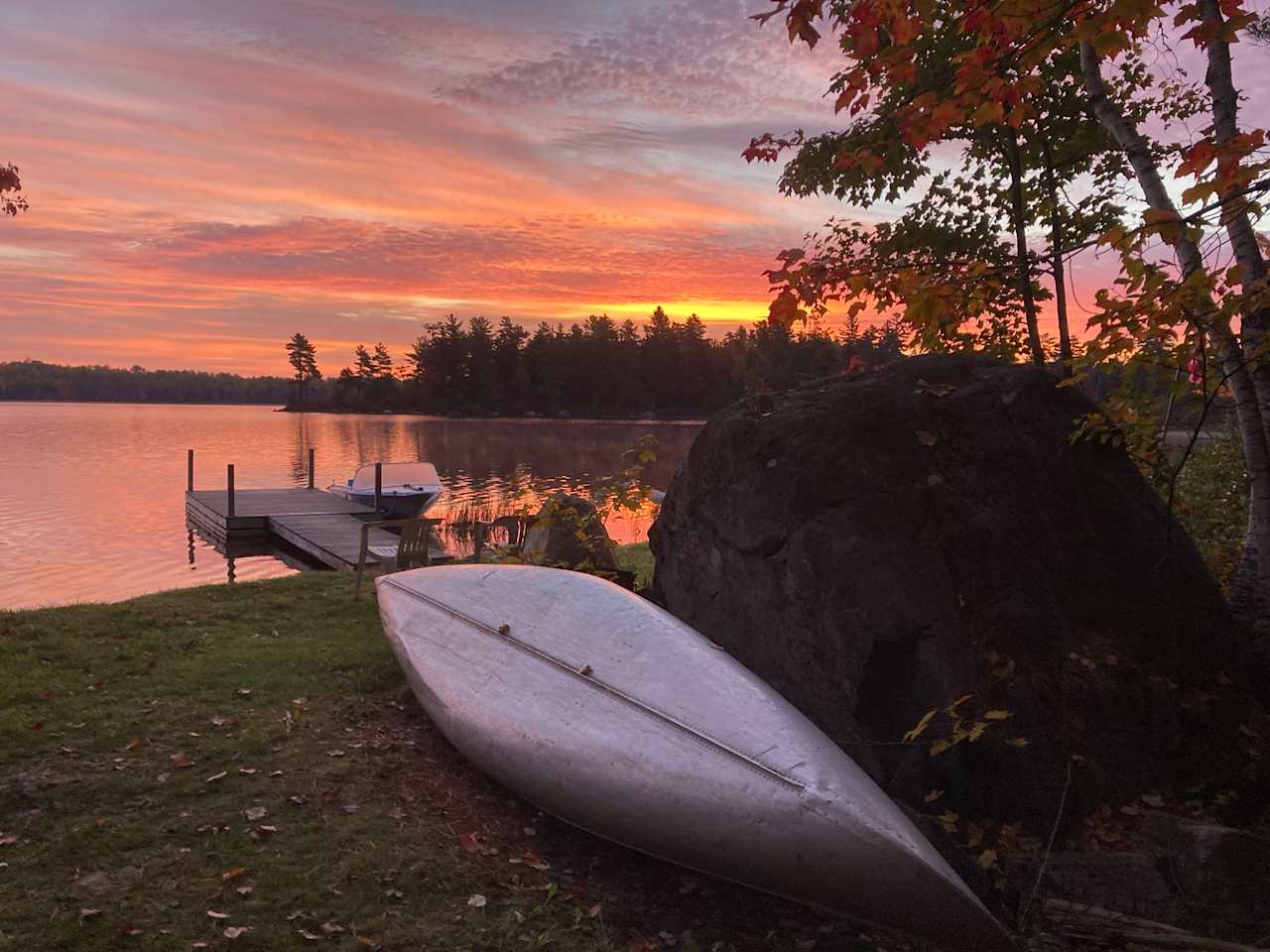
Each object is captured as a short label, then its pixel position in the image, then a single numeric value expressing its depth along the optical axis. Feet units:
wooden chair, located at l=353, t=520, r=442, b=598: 32.10
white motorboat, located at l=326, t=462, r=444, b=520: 75.41
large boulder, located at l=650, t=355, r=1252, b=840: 13.84
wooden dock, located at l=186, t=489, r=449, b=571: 57.99
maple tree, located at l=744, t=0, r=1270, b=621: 11.96
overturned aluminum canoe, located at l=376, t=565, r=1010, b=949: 10.99
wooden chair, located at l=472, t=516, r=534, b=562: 30.50
